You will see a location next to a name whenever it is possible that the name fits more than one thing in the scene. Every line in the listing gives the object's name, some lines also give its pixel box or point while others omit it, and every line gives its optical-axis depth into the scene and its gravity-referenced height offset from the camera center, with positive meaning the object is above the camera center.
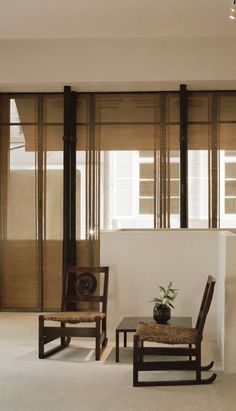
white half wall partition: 6.12 -0.55
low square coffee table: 5.18 -0.99
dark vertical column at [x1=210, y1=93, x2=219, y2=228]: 8.15 +0.75
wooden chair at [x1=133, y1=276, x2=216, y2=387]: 4.52 -1.06
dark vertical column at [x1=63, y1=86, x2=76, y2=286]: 8.08 +0.41
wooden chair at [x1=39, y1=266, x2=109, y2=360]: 5.40 -0.94
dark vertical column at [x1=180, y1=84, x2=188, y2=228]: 8.01 +0.73
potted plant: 5.29 -0.84
